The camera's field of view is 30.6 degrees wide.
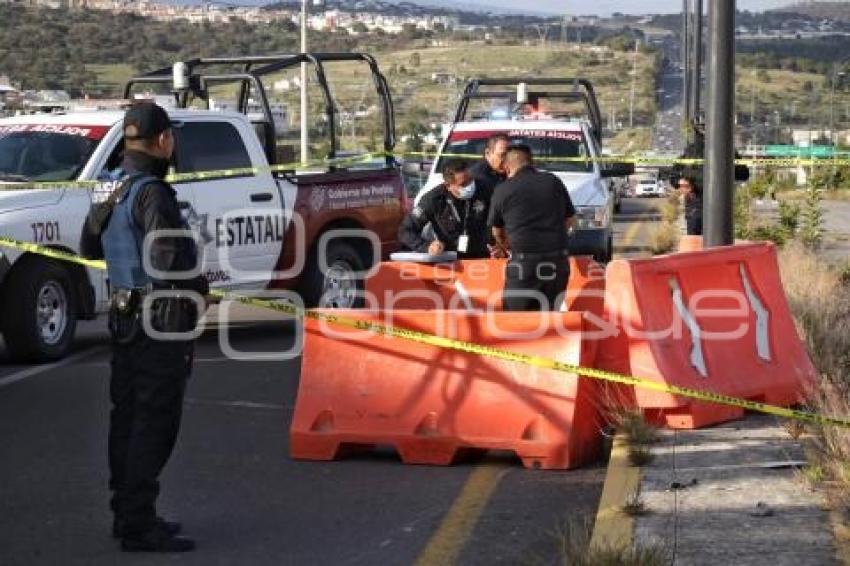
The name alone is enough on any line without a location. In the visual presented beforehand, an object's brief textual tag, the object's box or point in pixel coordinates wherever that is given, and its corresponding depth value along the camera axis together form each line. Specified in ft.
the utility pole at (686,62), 123.22
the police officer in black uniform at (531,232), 34.73
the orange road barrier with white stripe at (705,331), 29.43
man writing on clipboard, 41.04
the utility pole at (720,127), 39.06
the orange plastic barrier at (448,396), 27.99
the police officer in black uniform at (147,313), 22.56
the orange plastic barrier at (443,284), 39.65
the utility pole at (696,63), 98.07
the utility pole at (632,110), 335.49
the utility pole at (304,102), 121.29
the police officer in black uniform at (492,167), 40.01
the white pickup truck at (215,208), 39.29
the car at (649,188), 230.27
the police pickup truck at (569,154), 56.90
